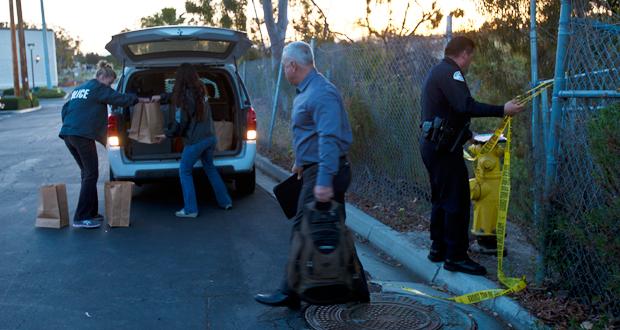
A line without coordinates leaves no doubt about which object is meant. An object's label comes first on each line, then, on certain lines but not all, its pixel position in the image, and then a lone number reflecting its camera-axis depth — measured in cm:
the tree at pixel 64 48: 9094
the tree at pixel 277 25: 1856
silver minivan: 812
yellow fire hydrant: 545
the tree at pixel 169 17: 3701
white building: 7269
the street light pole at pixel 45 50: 5022
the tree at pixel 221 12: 2762
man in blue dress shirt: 427
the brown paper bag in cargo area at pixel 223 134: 899
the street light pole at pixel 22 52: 3888
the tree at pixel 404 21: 1600
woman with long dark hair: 774
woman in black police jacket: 718
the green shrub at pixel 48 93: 5300
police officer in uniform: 499
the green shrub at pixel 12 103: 3528
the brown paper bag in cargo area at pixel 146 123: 815
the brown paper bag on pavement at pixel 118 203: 735
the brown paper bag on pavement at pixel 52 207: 736
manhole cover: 453
